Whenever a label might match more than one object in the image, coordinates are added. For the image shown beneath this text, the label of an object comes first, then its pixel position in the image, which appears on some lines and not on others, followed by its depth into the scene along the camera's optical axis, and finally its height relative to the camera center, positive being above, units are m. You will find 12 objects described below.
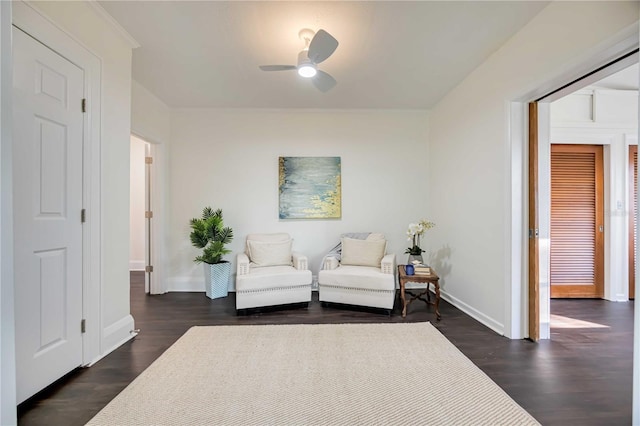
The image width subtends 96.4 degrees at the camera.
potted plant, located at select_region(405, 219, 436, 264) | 3.43 -0.42
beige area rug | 1.53 -1.09
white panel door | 1.64 +0.01
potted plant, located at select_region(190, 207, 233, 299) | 3.85 -0.53
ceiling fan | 2.07 +1.25
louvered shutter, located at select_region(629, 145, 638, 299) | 3.63 +0.04
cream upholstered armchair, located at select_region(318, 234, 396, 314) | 3.15 -0.70
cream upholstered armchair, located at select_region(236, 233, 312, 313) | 3.18 -0.72
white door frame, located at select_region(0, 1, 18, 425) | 1.24 -0.10
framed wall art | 4.25 +0.40
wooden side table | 3.08 -0.73
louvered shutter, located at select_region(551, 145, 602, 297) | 3.71 -0.10
